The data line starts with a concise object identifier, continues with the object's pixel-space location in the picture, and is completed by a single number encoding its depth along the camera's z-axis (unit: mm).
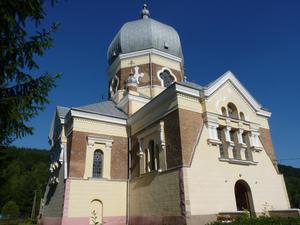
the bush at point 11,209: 49812
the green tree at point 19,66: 8523
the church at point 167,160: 14852
